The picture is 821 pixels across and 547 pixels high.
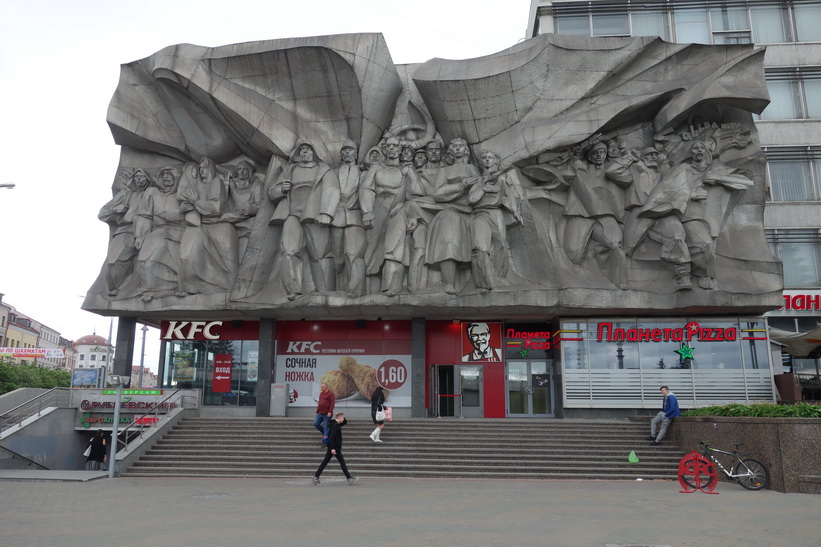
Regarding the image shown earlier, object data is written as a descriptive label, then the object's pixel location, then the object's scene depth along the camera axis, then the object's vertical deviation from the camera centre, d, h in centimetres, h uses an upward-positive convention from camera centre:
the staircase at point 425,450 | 1648 -170
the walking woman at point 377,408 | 1828 -59
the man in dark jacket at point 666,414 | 1761 -73
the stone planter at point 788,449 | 1287 -127
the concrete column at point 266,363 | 2458 +94
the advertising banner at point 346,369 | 2602 +74
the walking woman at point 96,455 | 2039 -209
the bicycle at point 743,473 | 1315 -179
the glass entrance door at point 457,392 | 2575 -18
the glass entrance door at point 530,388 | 2552 -3
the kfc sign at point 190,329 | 2702 +243
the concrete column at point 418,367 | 2389 +76
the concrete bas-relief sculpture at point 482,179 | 2225 +728
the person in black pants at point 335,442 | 1307 -109
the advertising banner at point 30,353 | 7712 +436
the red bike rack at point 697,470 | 1209 -154
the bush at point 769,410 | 1350 -53
